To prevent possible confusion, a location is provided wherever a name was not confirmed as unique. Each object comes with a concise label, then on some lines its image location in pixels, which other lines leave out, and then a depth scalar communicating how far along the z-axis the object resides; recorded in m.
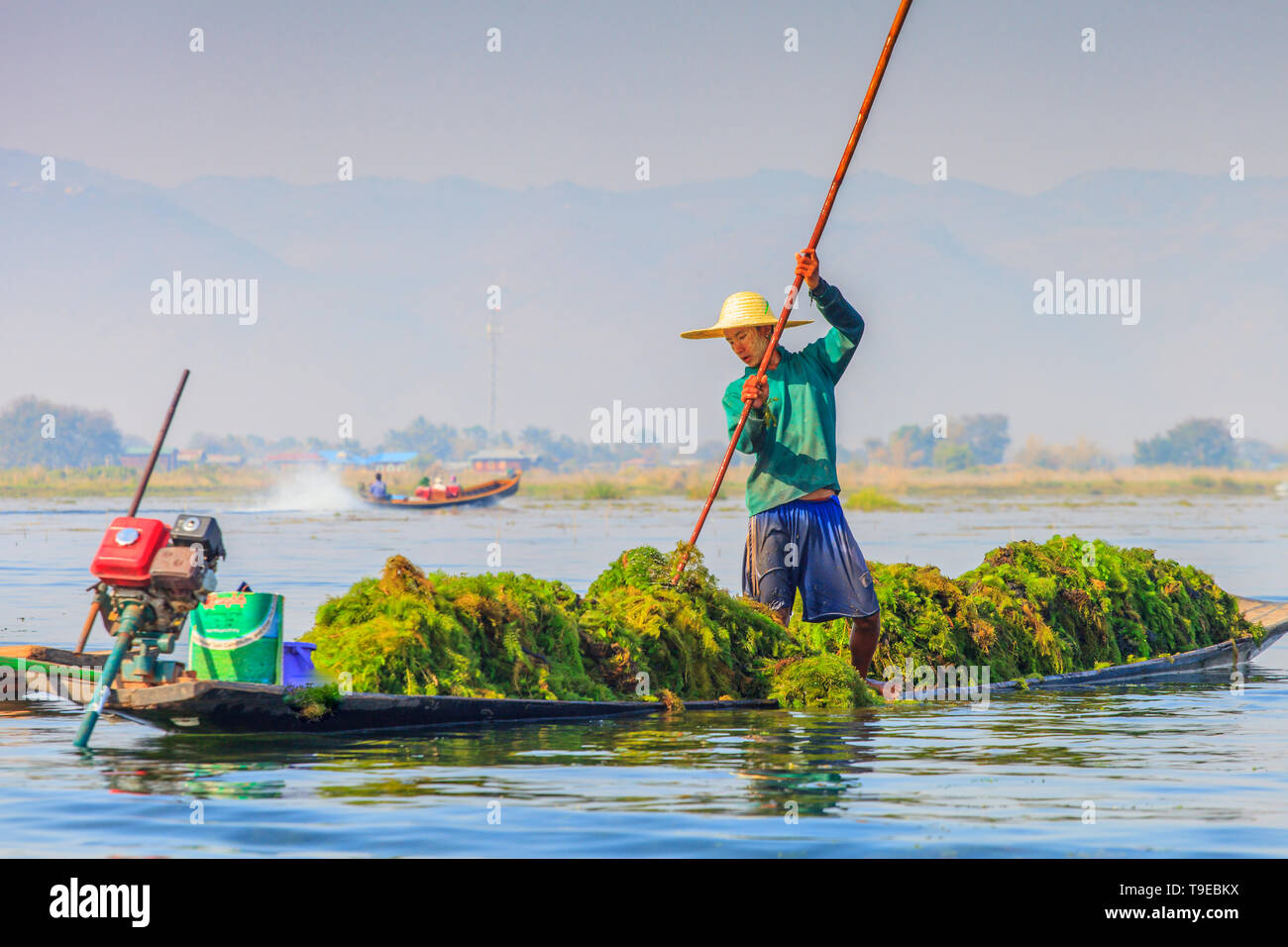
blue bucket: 9.20
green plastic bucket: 8.28
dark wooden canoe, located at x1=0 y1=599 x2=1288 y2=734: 8.01
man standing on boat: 10.12
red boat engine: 7.79
